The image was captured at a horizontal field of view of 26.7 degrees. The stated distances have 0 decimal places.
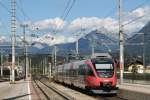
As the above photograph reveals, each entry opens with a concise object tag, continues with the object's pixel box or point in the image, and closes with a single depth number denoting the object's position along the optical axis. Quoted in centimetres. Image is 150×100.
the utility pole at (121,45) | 3479
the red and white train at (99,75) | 2445
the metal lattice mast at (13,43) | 4428
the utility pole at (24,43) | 6150
